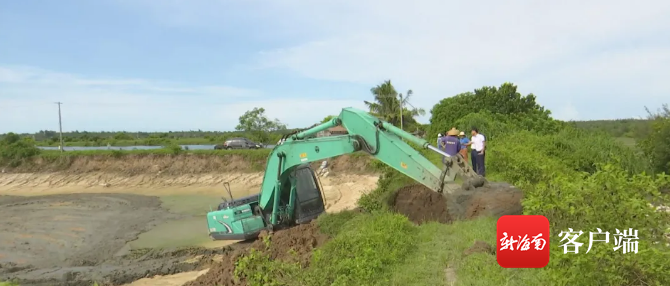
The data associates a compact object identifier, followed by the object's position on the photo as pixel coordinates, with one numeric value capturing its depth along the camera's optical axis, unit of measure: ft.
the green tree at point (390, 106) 143.74
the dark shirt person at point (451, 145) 34.74
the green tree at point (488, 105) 83.76
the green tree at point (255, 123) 150.00
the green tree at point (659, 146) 50.00
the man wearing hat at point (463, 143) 38.65
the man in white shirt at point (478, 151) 36.78
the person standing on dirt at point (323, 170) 87.47
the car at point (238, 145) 118.32
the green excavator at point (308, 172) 25.61
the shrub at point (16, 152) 110.03
